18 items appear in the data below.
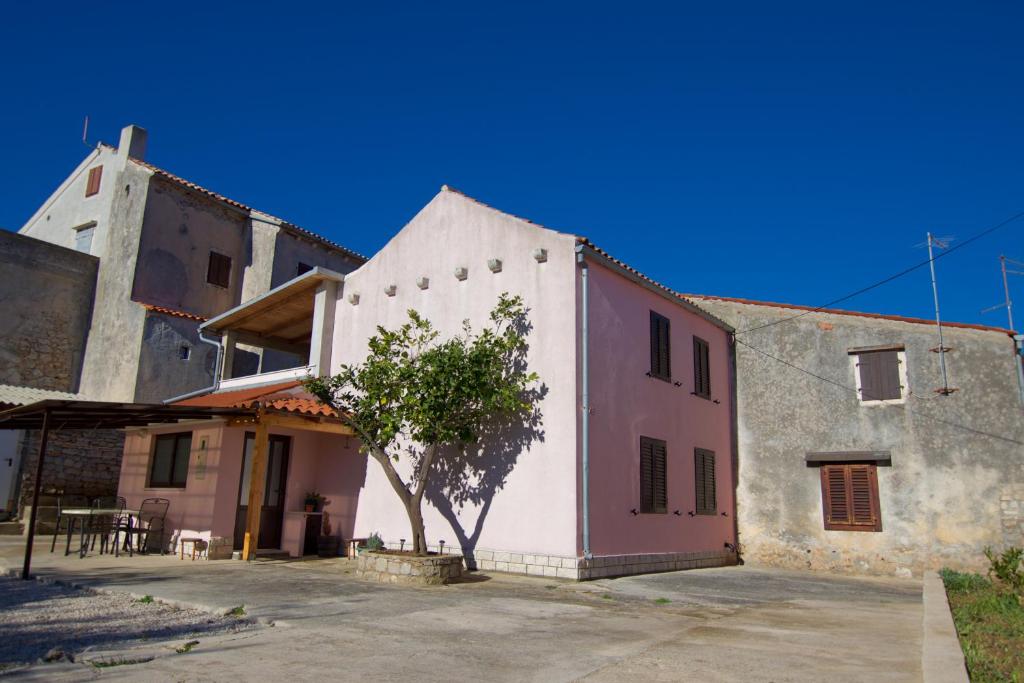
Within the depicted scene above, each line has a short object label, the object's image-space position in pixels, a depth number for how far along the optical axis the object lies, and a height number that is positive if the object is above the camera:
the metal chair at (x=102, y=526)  12.63 -0.48
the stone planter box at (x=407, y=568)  10.24 -0.83
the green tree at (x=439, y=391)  11.23 +1.78
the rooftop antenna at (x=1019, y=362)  13.84 +3.04
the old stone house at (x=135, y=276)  20.03 +6.59
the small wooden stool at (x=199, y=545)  12.82 -0.74
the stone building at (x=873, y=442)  13.89 +1.57
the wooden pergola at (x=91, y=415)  10.06 +1.28
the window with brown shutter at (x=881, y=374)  14.95 +2.96
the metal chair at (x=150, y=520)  13.60 -0.36
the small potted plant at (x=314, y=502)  14.40 +0.06
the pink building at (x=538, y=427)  11.58 +1.47
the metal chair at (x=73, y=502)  18.27 -0.10
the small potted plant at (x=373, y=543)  12.49 -0.60
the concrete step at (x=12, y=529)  17.28 -0.76
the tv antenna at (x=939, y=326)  14.45 +3.82
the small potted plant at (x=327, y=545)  14.08 -0.74
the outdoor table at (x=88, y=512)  12.14 -0.23
